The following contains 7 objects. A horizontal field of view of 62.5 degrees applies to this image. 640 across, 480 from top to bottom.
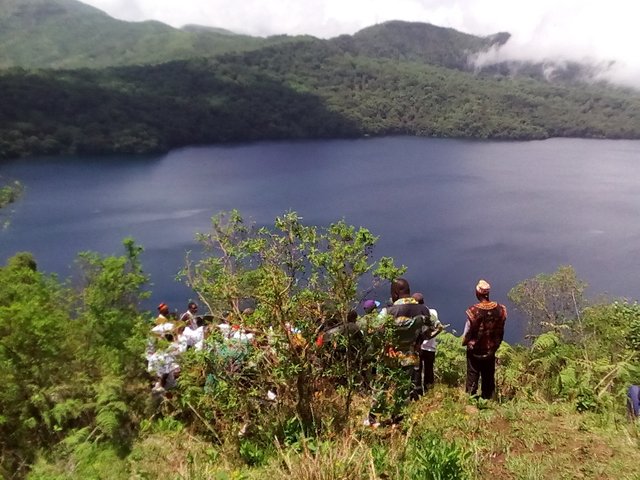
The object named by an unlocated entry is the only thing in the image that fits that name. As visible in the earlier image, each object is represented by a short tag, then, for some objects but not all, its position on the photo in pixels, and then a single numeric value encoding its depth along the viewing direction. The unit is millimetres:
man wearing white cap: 4375
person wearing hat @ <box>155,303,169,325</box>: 5734
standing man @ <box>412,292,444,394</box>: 4695
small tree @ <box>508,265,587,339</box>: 23859
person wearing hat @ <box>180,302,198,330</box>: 5305
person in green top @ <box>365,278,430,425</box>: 3832
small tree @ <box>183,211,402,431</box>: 3445
